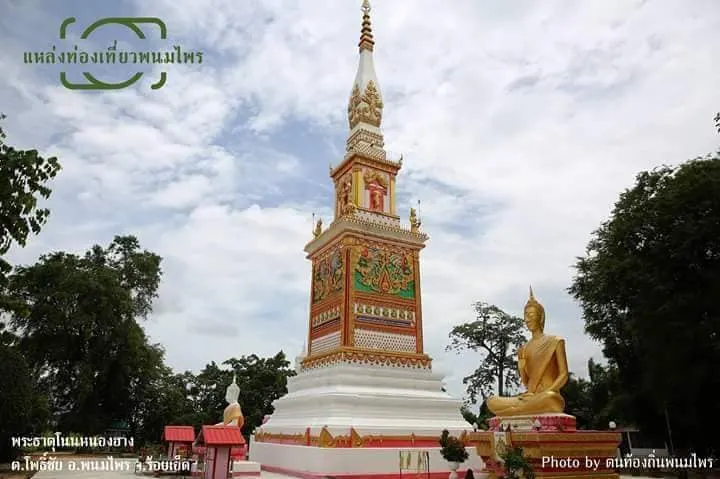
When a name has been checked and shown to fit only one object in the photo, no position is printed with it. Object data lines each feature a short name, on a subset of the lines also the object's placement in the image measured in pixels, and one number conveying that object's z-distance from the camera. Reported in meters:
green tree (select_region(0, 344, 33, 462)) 16.86
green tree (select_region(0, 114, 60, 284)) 9.81
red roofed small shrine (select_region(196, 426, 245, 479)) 12.55
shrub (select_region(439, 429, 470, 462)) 11.47
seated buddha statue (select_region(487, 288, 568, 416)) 9.49
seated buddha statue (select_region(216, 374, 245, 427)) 18.36
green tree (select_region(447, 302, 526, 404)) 33.53
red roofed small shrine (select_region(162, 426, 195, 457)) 16.19
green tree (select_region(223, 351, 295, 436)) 30.44
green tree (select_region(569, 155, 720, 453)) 16.33
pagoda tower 14.18
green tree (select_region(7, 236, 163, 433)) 26.86
